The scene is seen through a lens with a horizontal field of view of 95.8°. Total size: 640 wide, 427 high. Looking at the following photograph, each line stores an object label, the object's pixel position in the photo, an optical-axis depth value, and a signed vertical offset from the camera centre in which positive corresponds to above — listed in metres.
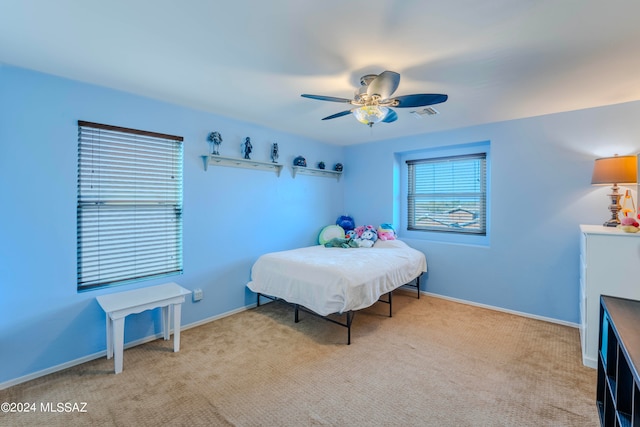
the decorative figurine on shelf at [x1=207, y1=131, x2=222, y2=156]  3.25 +0.82
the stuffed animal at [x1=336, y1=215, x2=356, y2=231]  4.82 -0.17
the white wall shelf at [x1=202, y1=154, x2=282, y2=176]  3.26 +0.61
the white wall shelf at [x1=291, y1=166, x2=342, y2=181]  4.29 +0.65
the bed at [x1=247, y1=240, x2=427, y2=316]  2.72 -0.66
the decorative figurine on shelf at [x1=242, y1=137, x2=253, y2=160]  3.57 +0.80
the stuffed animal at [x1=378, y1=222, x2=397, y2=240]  4.23 -0.30
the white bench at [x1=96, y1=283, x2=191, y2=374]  2.27 -0.79
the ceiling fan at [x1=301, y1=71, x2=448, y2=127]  1.94 +0.83
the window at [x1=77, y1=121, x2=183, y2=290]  2.52 +0.06
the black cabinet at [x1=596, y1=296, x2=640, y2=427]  1.16 -0.73
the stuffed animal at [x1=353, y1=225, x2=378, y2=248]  4.13 -0.37
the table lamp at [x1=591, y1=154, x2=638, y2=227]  2.54 +0.36
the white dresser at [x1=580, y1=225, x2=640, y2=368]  2.21 -0.45
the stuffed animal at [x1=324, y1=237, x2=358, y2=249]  4.10 -0.44
